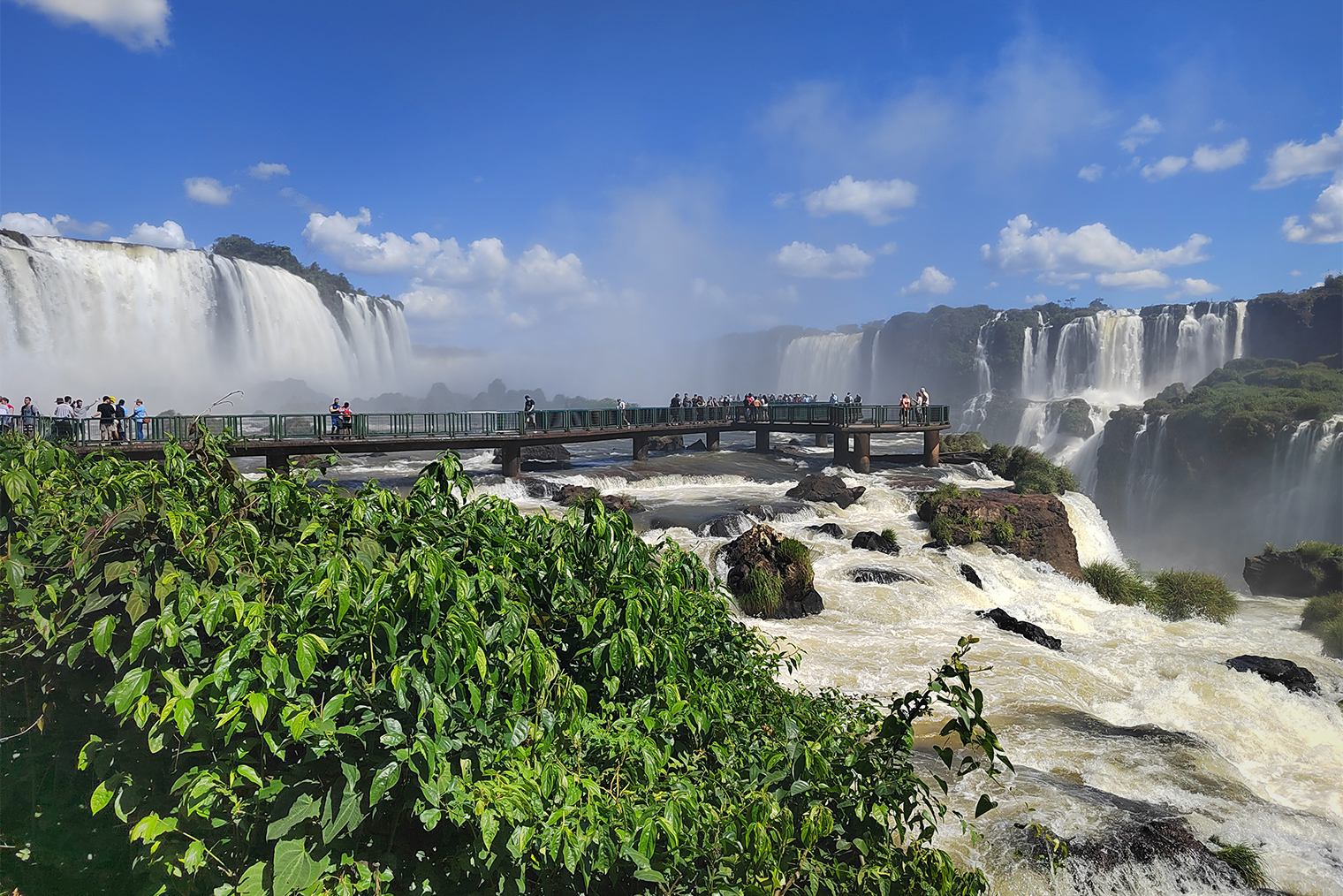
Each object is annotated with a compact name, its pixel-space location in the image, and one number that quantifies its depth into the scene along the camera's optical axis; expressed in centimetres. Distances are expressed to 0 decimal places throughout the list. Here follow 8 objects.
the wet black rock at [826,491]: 2369
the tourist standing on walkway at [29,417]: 1702
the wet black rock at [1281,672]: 1165
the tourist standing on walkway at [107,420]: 1942
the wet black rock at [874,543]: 1839
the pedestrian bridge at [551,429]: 2306
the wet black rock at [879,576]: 1609
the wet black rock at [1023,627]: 1366
